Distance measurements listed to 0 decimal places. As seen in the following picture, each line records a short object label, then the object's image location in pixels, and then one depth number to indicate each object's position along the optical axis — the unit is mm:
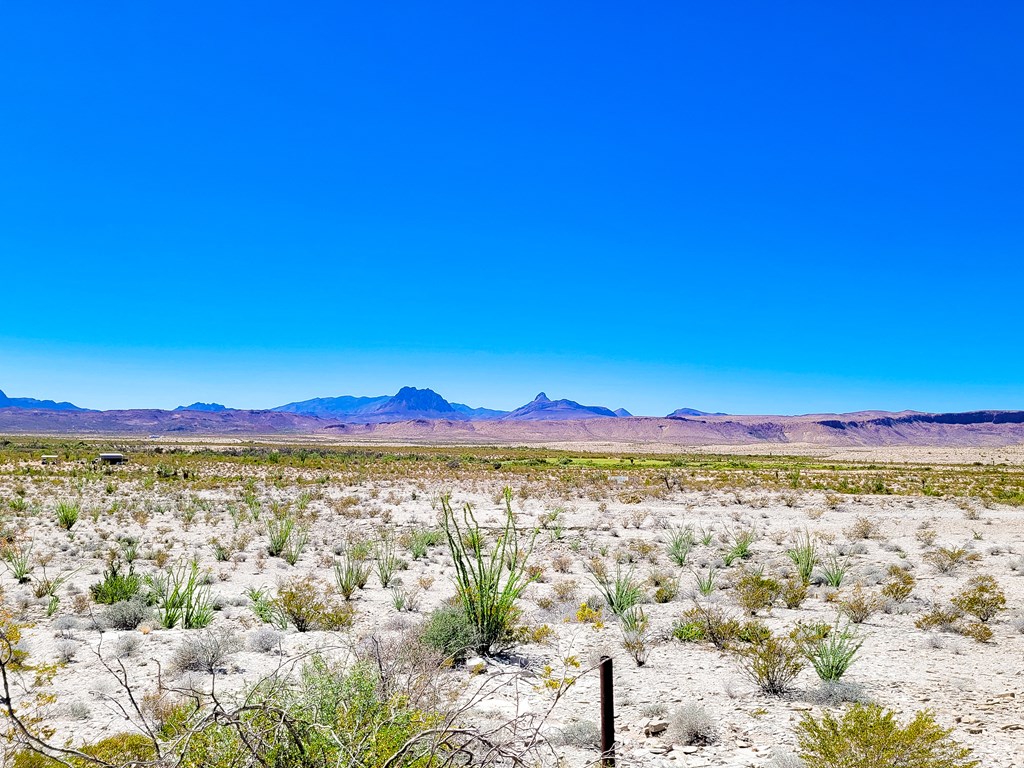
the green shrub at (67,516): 17484
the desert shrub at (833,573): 11758
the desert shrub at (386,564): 11641
